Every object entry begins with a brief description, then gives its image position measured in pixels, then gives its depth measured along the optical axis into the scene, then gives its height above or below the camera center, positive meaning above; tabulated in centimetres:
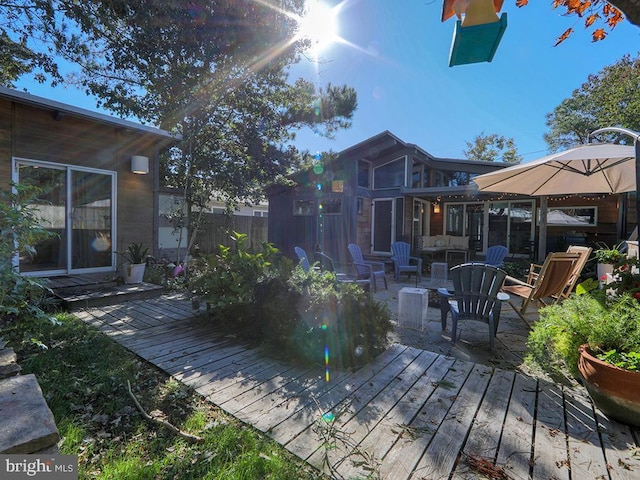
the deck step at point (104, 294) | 421 -100
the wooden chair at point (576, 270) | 415 -44
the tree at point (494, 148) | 2398 +711
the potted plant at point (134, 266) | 518 -65
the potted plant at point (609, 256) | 292 -17
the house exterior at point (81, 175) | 468 +92
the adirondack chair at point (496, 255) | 725 -46
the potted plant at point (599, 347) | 184 -78
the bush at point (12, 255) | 236 -25
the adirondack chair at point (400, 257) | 737 -59
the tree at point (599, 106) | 1221 +685
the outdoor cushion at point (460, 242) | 1017 -22
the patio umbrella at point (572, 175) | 350 +98
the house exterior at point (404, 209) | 911 +85
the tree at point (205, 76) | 572 +391
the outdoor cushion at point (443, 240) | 999 -16
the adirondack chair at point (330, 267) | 550 -67
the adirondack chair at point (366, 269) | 622 -76
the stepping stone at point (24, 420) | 125 -89
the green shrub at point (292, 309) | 274 -77
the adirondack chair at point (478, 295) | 321 -65
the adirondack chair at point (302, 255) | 458 -41
